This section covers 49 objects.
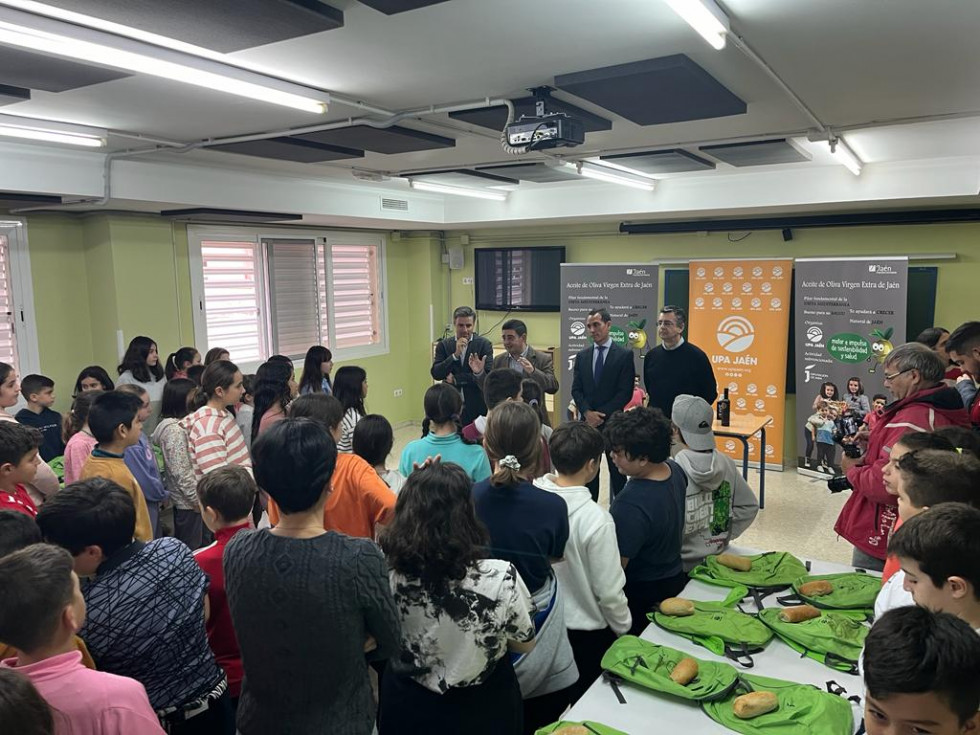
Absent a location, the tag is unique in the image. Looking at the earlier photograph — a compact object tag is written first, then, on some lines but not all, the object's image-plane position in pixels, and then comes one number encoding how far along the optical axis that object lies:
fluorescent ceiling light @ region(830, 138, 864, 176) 4.50
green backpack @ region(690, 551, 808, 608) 2.41
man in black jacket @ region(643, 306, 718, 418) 4.69
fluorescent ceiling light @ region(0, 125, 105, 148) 3.67
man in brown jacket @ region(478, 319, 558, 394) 4.86
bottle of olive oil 5.70
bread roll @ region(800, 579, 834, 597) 2.32
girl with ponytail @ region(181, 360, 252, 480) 3.48
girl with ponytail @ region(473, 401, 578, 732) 1.99
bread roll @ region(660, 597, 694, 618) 2.19
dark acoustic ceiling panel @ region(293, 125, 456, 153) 3.81
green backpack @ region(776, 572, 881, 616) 2.24
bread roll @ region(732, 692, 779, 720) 1.72
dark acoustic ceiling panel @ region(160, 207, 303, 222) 5.68
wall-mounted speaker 8.81
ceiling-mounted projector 2.99
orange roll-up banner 6.82
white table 1.75
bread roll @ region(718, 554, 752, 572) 2.52
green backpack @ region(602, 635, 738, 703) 1.81
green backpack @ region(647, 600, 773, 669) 2.04
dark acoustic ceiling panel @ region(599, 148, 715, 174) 4.81
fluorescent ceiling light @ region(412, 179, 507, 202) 6.25
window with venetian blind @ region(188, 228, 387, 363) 6.77
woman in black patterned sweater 1.52
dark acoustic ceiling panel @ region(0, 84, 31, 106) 2.94
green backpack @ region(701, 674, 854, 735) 1.67
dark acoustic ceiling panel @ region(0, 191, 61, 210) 4.43
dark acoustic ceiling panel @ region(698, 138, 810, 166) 4.50
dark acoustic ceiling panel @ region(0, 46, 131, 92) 2.53
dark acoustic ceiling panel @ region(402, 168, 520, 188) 5.59
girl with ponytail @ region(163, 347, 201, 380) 5.11
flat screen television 8.26
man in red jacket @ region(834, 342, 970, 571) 2.68
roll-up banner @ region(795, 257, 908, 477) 6.24
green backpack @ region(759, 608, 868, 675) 1.99
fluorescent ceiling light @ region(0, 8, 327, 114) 2.10
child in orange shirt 2.48
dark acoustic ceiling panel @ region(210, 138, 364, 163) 4.23
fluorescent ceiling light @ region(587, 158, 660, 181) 5.10
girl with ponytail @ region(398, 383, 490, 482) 2.90
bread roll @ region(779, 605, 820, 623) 2.16
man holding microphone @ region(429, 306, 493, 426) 5.41
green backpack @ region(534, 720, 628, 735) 1.67
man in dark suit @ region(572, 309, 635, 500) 4.77
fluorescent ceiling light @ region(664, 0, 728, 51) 1.98
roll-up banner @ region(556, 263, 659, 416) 7.40
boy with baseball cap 2.65
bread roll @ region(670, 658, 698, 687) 1.84
